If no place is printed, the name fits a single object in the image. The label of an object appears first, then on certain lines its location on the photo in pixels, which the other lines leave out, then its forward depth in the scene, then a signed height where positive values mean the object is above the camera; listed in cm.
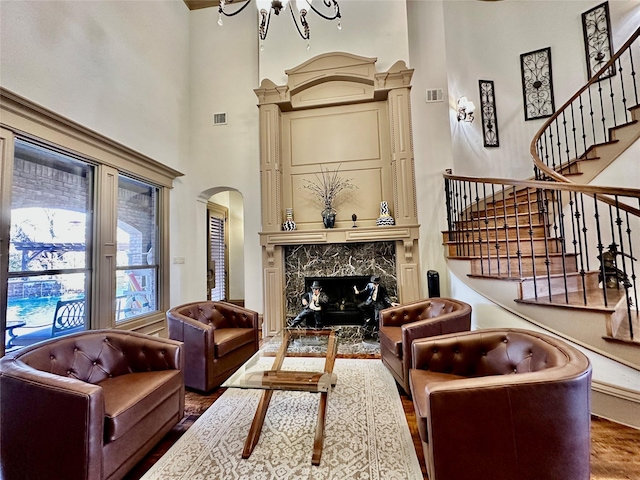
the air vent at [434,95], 489 +256
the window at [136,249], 404 +19
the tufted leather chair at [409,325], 258 -69
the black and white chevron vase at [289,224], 491 +53
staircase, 235 +15
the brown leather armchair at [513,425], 134 -81
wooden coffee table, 194 -85
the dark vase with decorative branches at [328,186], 499 +115
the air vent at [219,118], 549 +258
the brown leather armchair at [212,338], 277 -80
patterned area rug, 179 -128
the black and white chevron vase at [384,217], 463 +56
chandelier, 296 +262
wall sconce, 502 +236
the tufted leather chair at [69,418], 149 -83
